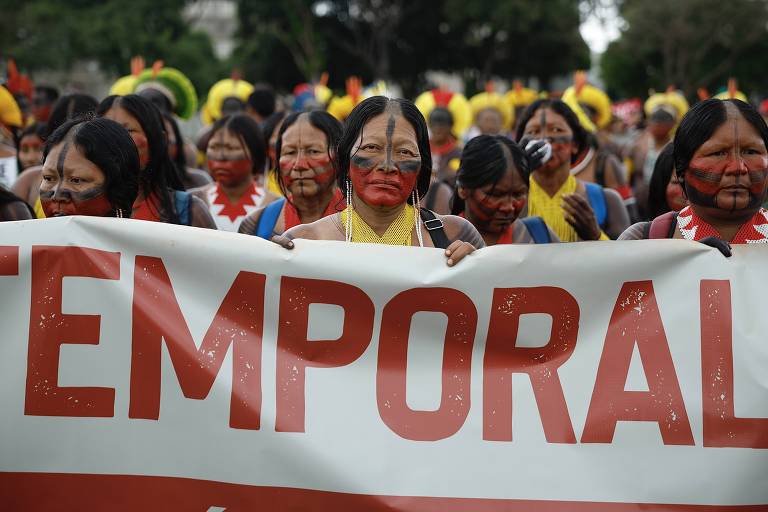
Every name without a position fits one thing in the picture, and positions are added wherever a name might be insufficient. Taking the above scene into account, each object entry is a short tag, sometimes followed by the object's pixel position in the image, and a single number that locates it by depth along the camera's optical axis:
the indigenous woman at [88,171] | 3.52
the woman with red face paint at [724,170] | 3.38
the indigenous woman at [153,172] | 4.40
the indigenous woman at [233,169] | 5.58
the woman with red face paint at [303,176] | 4.60
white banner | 3.11
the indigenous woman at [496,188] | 4.39
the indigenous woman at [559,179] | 5.30
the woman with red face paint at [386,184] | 3.42
